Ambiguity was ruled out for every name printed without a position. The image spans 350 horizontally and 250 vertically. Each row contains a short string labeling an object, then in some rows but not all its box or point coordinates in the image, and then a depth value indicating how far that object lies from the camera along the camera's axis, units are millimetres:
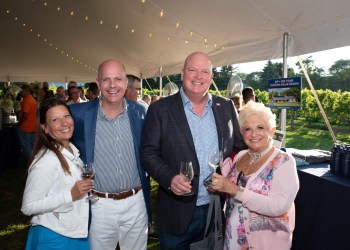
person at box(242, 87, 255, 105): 5750
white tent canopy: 3850
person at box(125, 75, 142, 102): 3887
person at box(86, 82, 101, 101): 5891
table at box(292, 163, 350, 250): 2135
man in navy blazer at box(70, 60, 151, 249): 1999
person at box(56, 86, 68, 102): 7763
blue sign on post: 4031
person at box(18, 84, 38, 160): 5918
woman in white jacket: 1639
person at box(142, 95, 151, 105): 8348
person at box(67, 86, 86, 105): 5965
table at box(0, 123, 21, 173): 6387
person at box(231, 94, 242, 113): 5102
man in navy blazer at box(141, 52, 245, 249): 1896
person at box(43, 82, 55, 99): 7430
